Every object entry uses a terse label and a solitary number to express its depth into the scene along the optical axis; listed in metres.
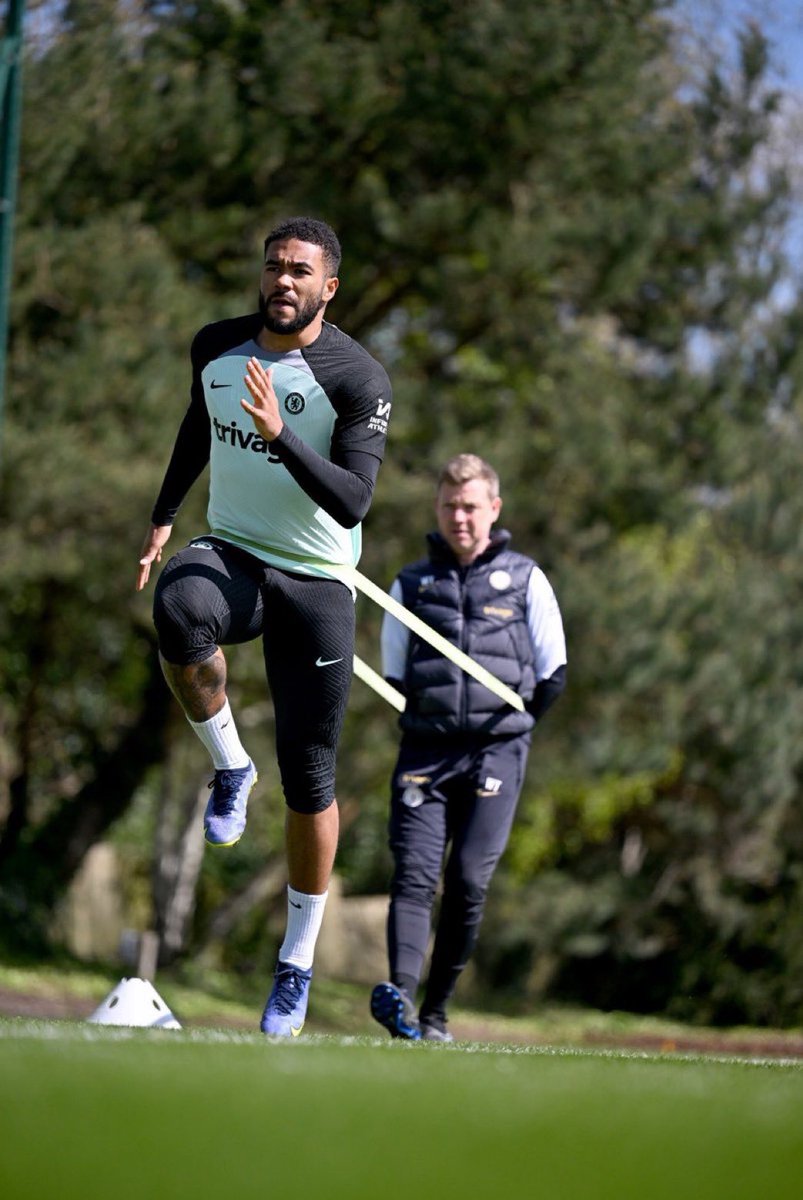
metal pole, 23.37
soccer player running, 9.30
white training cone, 10.07
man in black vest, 12.16
